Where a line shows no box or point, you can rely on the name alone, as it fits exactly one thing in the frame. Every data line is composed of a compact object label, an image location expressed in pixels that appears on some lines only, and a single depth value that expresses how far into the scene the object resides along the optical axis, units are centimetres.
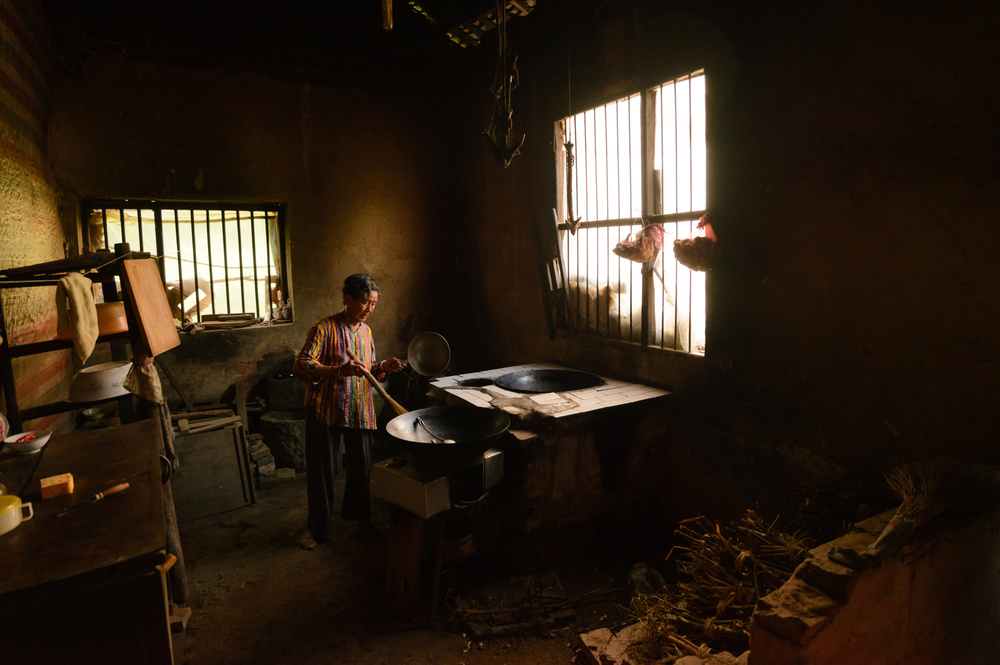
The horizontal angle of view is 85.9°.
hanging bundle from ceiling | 398
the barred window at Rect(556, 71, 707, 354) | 416
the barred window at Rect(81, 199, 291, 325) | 576
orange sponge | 225
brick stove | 390
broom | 213
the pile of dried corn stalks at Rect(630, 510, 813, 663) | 252
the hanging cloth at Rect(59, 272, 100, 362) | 308
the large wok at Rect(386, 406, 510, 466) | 330
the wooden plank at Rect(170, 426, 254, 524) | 501
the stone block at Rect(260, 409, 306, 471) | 590
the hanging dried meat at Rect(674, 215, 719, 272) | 381
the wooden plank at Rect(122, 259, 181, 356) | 354
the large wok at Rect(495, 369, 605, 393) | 476
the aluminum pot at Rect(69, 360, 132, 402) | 371
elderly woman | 431
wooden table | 172
